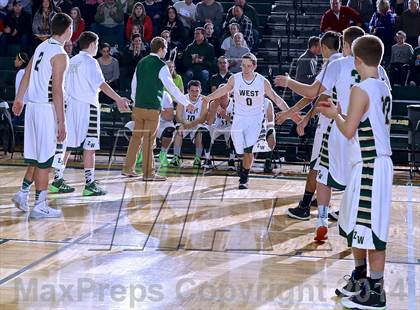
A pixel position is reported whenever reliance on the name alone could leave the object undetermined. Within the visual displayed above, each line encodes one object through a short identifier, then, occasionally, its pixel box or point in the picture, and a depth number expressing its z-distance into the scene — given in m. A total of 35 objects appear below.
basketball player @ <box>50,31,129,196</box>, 9.87
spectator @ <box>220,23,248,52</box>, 14.83
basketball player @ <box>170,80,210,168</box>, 12.91
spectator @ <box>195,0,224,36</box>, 15.84
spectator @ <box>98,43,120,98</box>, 14.47
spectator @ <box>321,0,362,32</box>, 14.39
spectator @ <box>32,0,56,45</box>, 15.89
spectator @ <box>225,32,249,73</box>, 14.38
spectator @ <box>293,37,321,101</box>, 12.71
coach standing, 11.20
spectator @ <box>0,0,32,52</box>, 16.31
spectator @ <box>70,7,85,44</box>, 15.91
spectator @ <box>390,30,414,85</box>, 14.07
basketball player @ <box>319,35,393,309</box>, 5.52
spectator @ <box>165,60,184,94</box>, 13.23
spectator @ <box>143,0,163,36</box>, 16.06
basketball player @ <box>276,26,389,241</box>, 7.47
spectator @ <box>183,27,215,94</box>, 14.60
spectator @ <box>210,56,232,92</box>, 13.60
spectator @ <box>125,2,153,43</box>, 15.49
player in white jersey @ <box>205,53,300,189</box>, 10.64
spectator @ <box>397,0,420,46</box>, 14.66
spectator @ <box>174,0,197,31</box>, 15.95
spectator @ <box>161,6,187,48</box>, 15.44
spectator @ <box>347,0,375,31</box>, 15.24
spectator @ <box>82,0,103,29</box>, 16.73
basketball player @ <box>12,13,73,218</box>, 8.20
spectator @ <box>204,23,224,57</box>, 15.23
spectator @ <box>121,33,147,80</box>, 14.86
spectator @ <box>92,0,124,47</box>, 16.27
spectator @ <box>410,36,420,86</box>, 14.02
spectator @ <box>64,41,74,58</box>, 14.62
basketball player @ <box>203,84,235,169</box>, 12.80
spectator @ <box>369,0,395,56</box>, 14.49
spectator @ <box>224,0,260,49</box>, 15.51
